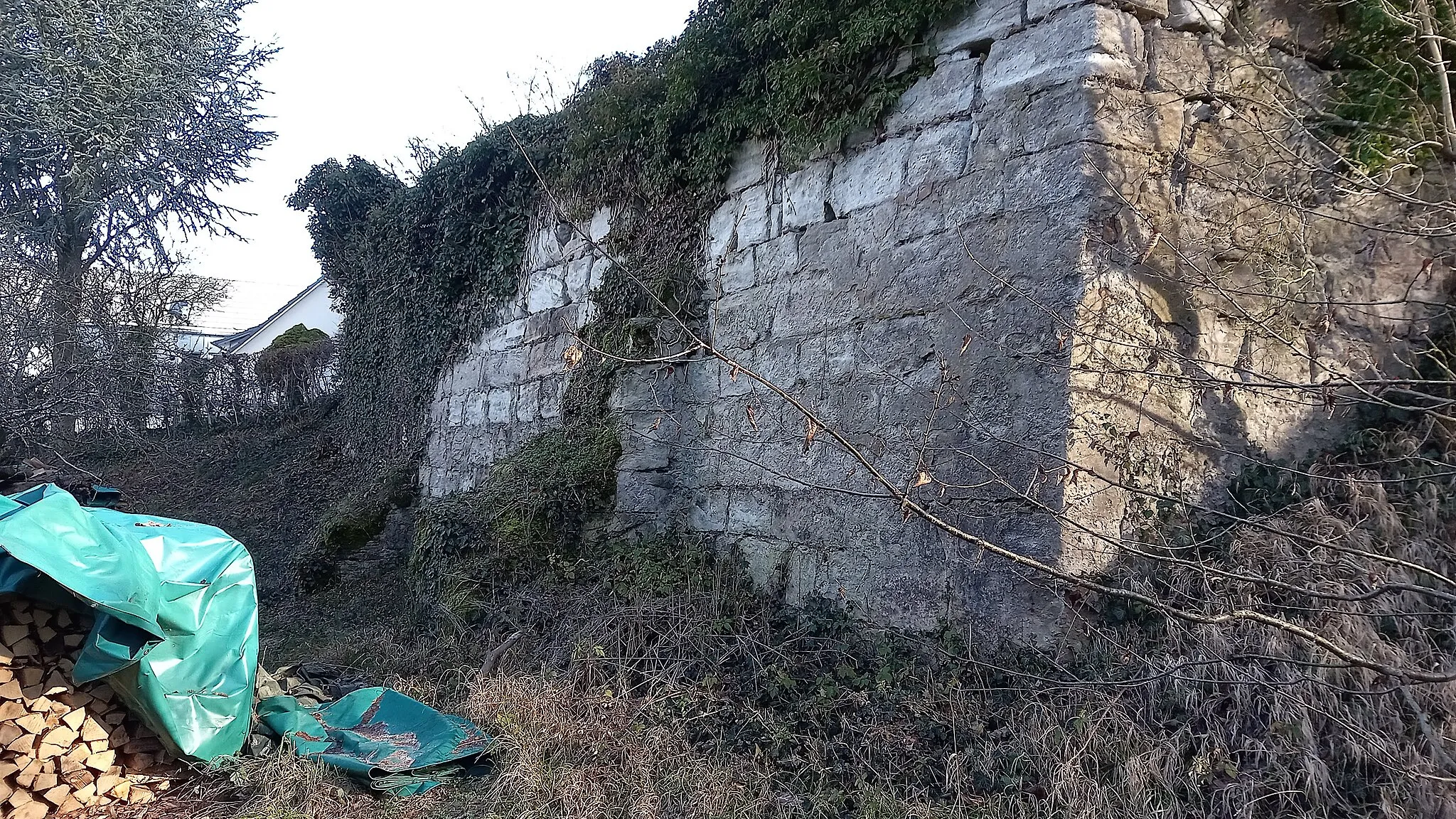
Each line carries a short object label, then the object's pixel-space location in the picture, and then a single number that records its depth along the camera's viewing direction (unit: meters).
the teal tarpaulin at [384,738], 3.56
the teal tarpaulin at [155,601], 3.05
